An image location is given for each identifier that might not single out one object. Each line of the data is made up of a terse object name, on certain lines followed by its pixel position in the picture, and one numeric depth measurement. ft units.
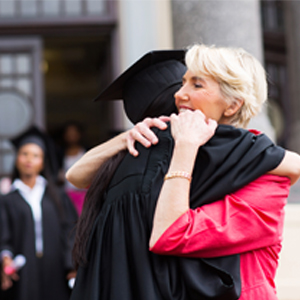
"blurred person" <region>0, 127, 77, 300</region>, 16.29
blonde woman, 8.14
